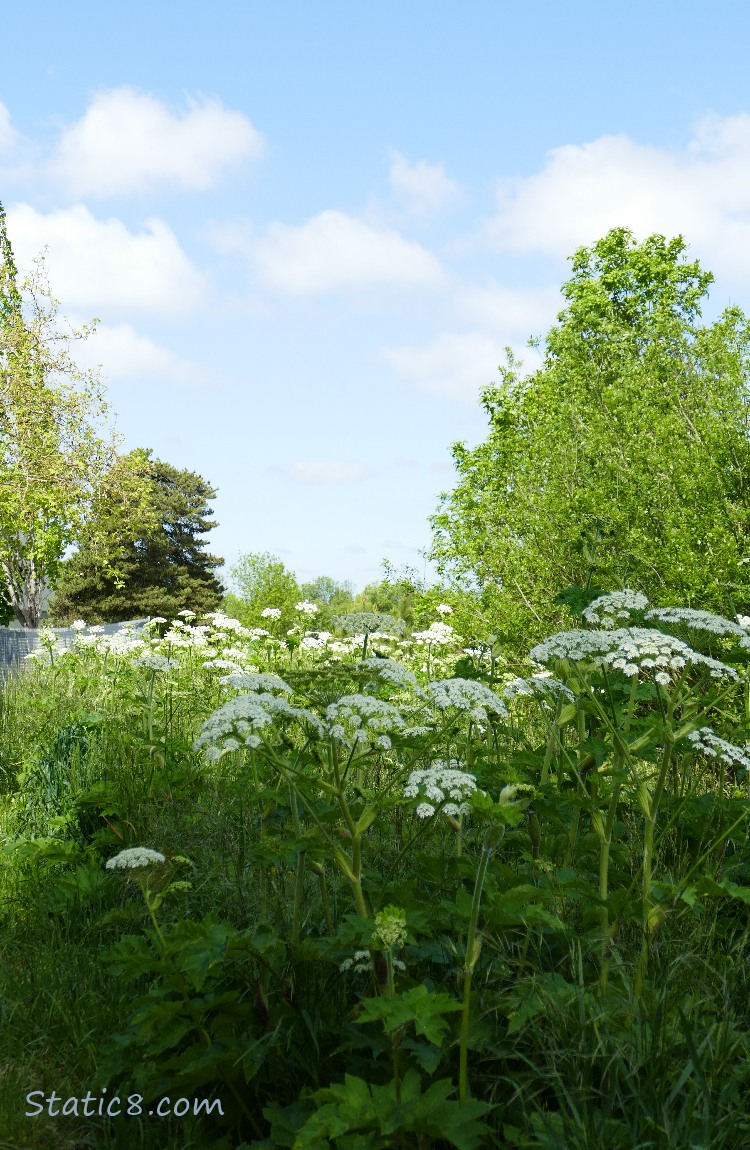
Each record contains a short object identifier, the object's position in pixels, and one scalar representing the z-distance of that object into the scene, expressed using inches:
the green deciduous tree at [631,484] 332.2
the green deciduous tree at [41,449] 827.4
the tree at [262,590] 1550.2
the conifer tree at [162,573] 1509.6
